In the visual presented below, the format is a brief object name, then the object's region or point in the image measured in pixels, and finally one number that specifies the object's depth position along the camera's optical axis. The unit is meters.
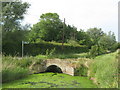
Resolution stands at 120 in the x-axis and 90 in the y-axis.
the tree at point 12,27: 12.24
